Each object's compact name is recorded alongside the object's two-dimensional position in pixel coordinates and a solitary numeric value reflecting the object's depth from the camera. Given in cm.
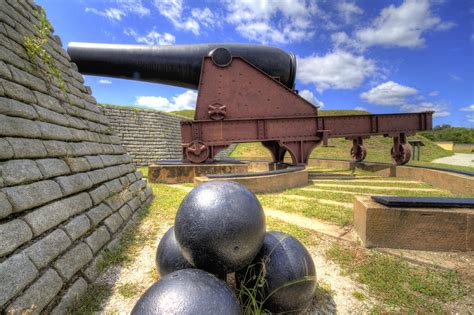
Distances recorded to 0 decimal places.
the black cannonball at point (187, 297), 110
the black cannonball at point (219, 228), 150
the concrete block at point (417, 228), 272
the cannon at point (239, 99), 734
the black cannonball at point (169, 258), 189
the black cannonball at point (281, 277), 171
